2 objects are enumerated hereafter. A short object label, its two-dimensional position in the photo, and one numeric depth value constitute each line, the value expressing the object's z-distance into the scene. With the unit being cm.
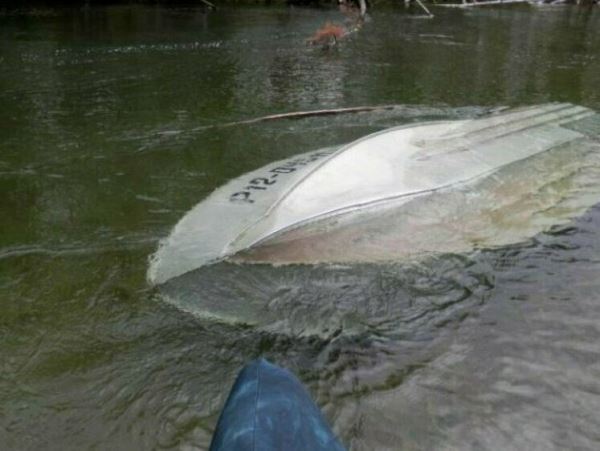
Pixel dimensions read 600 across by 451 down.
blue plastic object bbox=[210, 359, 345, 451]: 234
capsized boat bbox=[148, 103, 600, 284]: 467
